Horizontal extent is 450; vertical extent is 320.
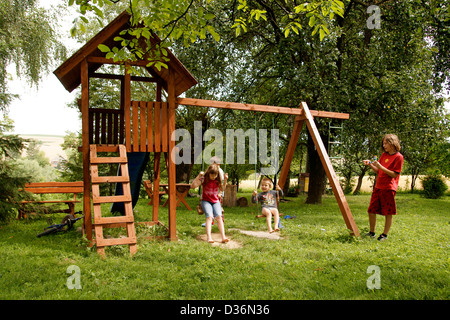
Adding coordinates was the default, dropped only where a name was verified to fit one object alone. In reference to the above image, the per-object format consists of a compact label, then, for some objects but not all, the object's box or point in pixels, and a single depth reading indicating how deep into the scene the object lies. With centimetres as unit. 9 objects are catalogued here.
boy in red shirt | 626
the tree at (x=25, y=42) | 1084
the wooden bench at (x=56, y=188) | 937
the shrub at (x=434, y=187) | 2033
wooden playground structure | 594
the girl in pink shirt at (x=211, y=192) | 669
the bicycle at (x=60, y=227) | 685
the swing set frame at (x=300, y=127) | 711
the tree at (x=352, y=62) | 1057
